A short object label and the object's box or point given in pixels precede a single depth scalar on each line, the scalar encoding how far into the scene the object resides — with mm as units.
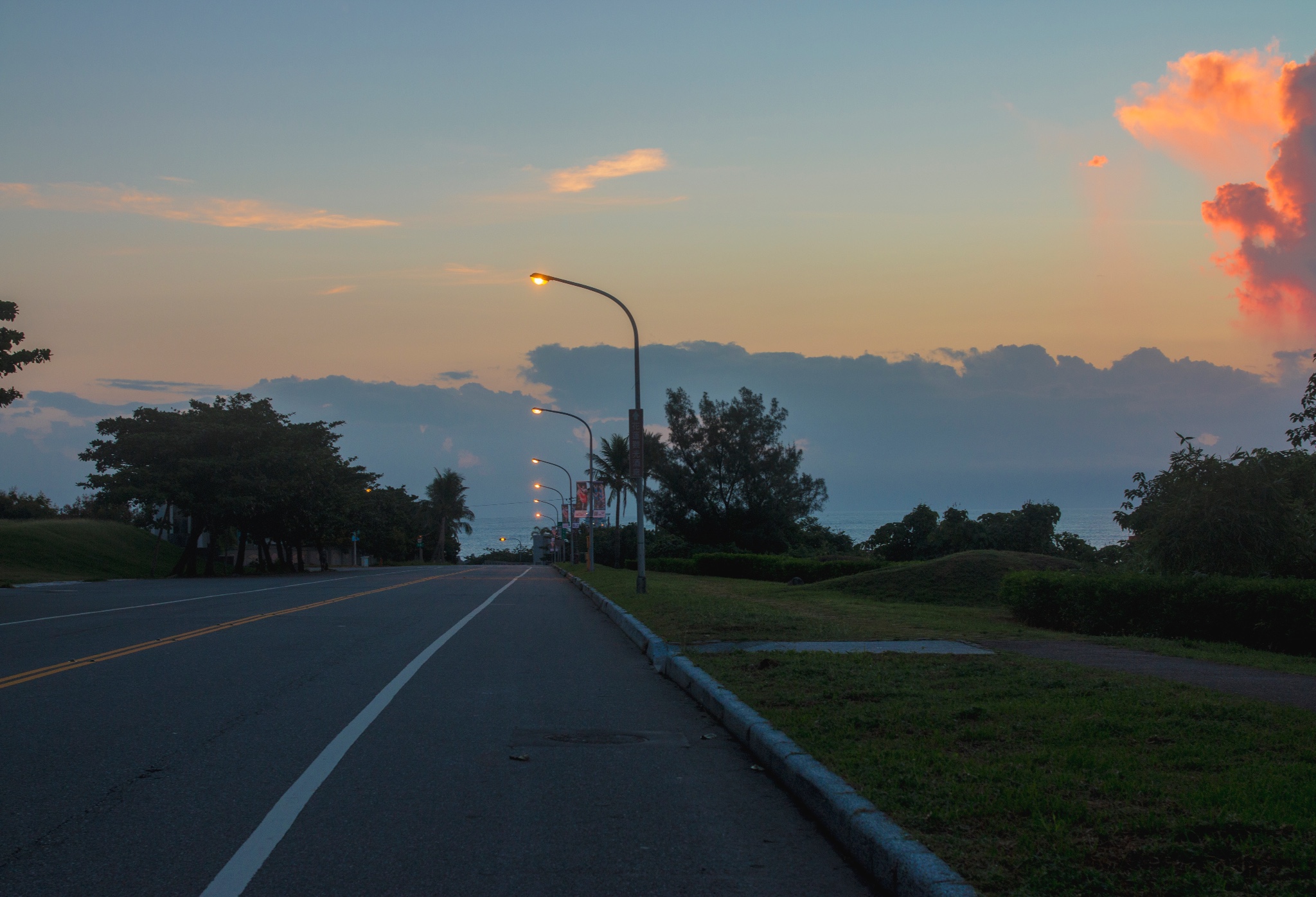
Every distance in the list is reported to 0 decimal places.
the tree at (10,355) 27047
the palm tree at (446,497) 124625
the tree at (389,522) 78106
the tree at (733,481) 71312
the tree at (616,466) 84312
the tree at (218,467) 46312
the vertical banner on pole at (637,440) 25516
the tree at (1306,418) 14141
